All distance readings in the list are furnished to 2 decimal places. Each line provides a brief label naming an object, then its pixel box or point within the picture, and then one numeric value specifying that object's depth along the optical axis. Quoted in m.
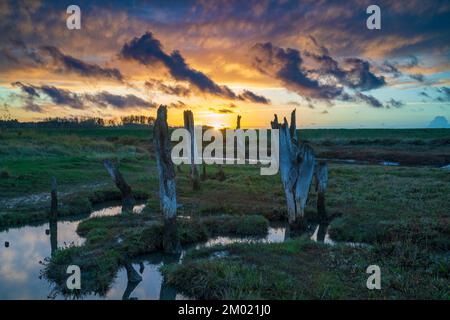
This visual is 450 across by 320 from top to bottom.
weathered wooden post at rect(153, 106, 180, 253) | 15.03
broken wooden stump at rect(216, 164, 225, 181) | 36.03
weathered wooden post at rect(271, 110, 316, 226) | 18.72
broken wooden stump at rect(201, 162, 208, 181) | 35.32
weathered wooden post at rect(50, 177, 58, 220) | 20.42
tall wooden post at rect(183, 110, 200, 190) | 29.59
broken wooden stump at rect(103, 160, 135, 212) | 24.69
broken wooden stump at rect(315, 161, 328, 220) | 20.89
